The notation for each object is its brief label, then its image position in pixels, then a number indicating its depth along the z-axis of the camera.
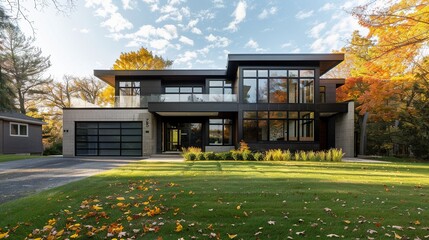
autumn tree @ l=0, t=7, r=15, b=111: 12.47
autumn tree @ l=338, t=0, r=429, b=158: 8.05
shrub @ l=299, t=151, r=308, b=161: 15.52
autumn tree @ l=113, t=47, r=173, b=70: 34.03
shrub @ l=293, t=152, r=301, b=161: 15.68
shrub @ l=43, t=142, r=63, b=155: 26.55
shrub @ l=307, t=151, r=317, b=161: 15.58
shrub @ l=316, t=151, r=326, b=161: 15.83
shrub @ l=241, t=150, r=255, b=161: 15.86
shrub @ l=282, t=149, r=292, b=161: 15.81
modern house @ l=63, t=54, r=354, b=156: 18.61
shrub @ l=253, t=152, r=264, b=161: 15.62
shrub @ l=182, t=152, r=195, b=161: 16.08
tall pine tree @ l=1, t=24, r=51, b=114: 30.80
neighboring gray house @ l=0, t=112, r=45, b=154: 24.36
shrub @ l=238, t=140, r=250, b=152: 17.02
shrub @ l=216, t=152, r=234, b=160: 16.22
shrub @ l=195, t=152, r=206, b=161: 16.17
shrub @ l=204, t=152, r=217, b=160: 16.22
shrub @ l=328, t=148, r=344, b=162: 15.58
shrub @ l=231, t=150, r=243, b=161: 16.02
